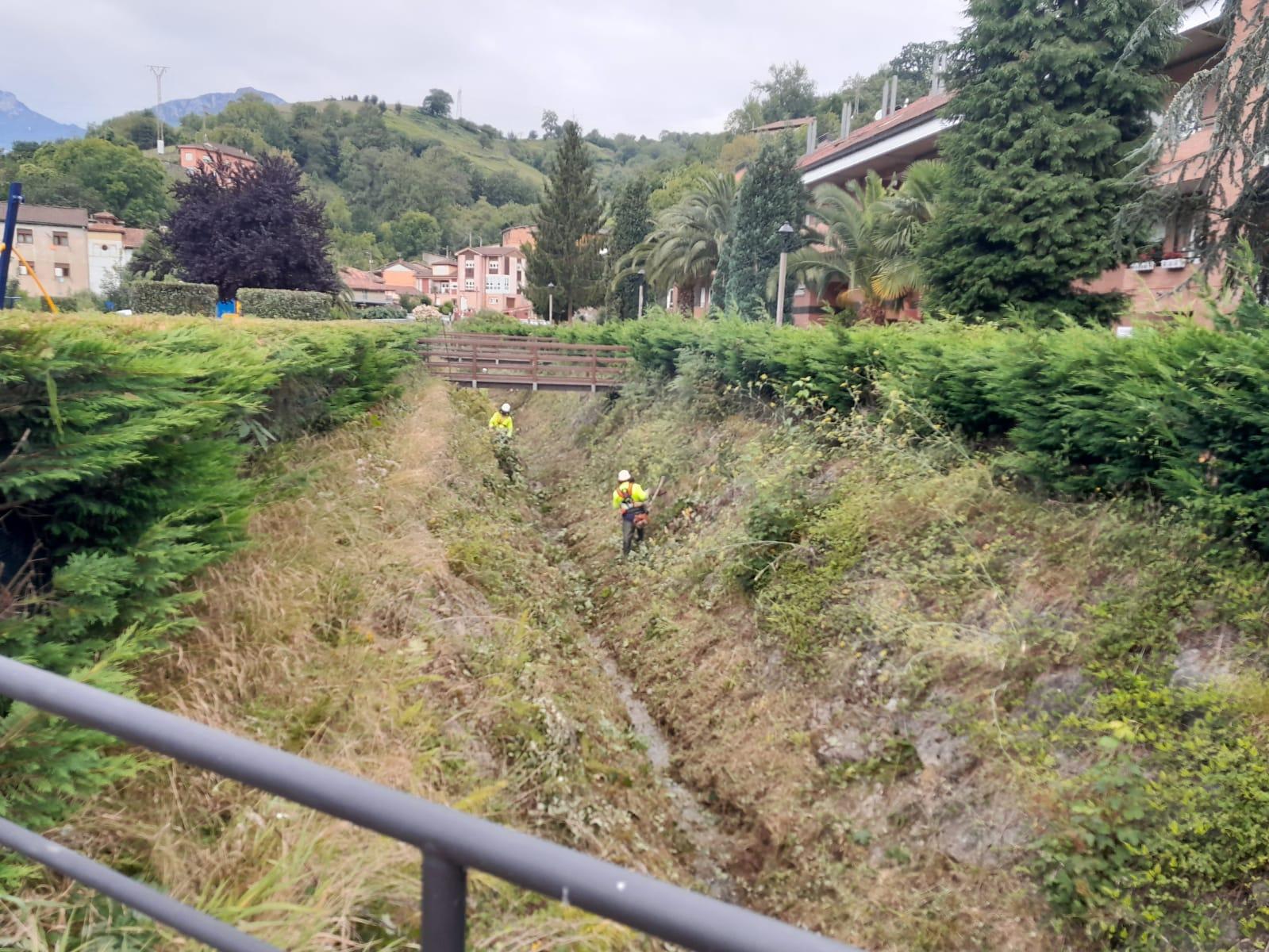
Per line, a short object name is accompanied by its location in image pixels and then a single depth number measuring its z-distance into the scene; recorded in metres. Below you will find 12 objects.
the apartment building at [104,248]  64.62
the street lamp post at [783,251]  20.48
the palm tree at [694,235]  33.19
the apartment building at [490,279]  97.19
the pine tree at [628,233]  48.41
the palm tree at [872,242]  20.11
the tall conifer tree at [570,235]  48.19
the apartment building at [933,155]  16.19
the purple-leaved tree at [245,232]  25.73
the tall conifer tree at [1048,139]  14.33
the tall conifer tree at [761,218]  27.58
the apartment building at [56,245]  57.03
